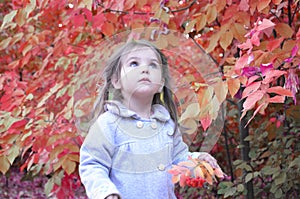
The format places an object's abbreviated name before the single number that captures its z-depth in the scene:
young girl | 1.69
